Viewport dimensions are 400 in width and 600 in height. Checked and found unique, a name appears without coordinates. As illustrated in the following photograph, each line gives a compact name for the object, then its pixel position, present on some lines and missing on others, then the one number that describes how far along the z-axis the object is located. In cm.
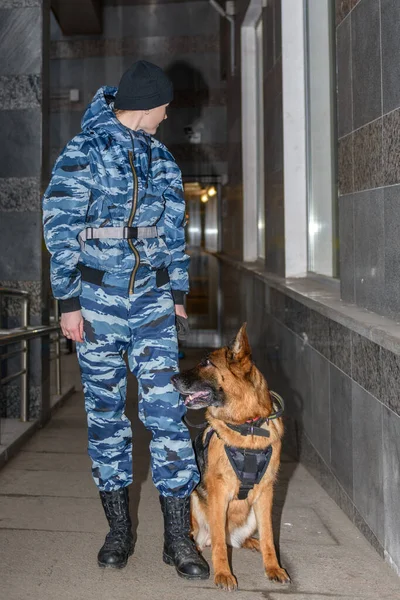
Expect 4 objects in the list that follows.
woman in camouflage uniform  298
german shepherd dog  289
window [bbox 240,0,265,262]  872
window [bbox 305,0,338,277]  508
